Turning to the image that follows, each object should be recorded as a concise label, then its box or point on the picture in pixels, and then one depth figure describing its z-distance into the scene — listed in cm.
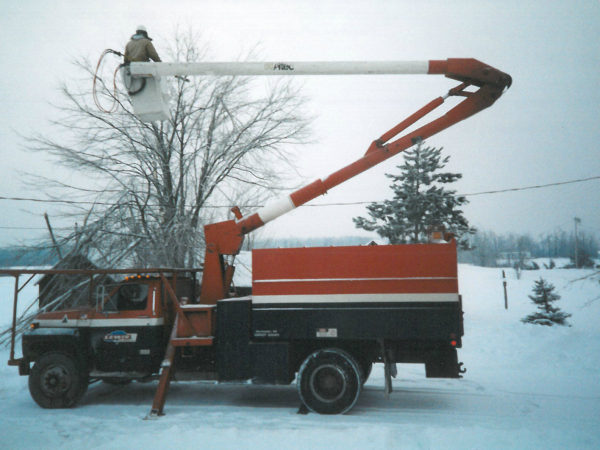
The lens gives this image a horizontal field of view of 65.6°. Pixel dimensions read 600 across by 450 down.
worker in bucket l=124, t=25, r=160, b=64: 538
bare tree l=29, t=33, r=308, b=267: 1309
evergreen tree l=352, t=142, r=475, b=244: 2112
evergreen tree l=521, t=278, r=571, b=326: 1595
